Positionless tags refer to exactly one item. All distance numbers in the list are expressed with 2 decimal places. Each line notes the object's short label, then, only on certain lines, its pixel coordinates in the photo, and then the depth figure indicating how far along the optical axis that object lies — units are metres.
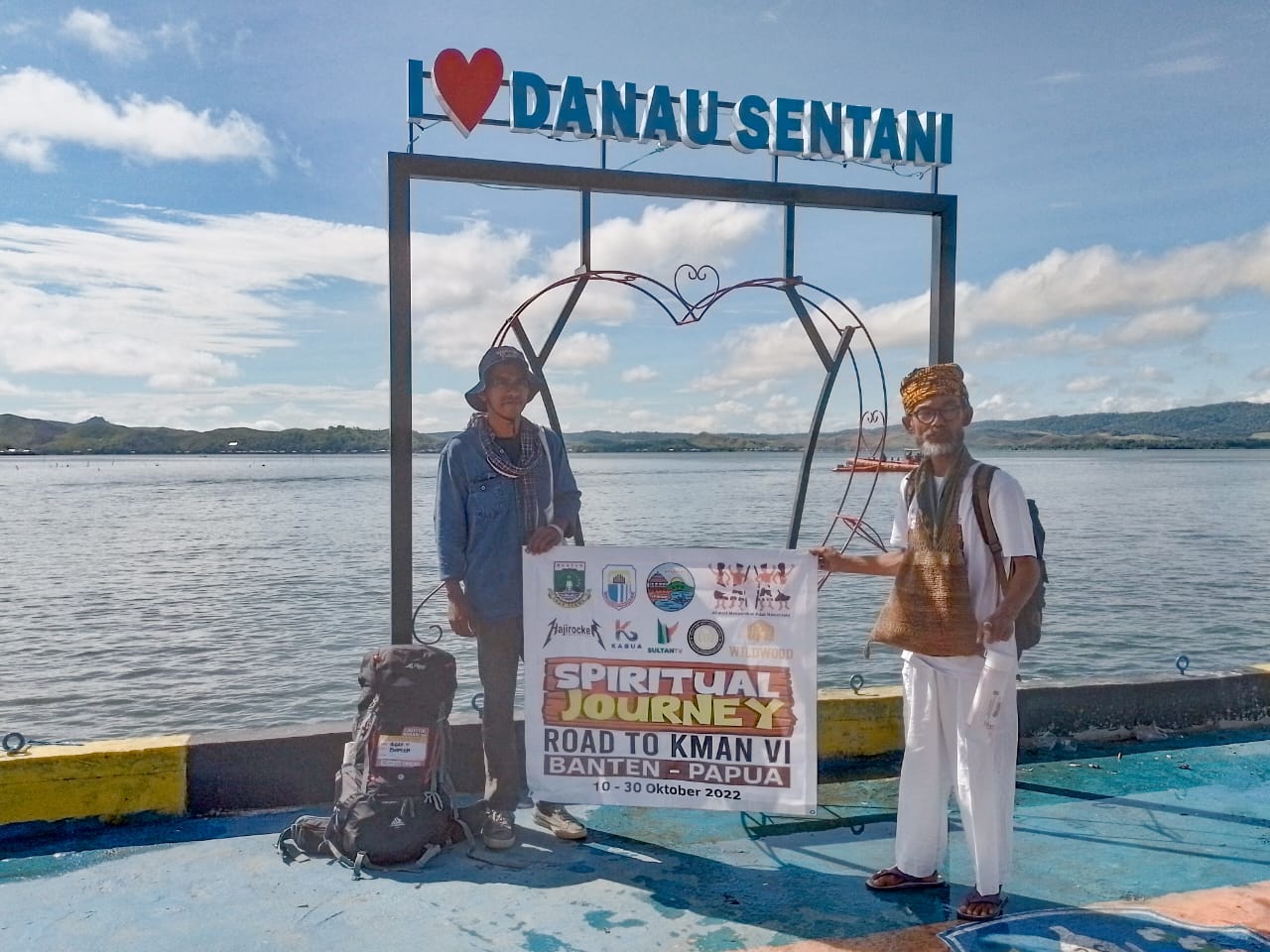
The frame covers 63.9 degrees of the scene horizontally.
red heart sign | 4.60
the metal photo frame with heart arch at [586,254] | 4.63
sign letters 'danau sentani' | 4.66
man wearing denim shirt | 4.25
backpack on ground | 4.00
